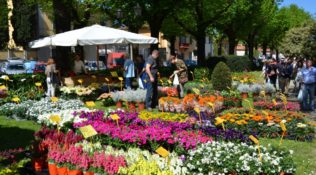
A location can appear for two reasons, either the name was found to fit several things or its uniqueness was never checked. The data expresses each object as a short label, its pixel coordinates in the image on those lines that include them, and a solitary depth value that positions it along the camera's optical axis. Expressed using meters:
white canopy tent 16.83
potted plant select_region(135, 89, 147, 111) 14.70
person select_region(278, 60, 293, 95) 18.92
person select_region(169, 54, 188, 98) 15.93
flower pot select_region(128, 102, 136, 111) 14.34
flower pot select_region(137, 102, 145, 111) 14.62
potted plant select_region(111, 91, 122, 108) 15.14
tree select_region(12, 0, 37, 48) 58.25
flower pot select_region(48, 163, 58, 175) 6.45
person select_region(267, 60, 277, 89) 19.20
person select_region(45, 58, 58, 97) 16.68
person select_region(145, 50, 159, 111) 13.79
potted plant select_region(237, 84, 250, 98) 17.91
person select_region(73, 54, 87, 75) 19.55
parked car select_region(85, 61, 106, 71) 34.44
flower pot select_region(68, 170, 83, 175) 6.02
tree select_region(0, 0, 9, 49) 54.46
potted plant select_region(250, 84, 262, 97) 17.77
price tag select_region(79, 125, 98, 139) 6.34
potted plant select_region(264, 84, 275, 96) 17.62
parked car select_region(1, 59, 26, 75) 29.55
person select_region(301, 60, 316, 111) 14.63
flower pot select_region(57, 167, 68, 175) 6.29
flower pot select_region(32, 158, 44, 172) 6.74
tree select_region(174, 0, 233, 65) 31.60
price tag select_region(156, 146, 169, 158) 5.86
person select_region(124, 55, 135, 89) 18.33
